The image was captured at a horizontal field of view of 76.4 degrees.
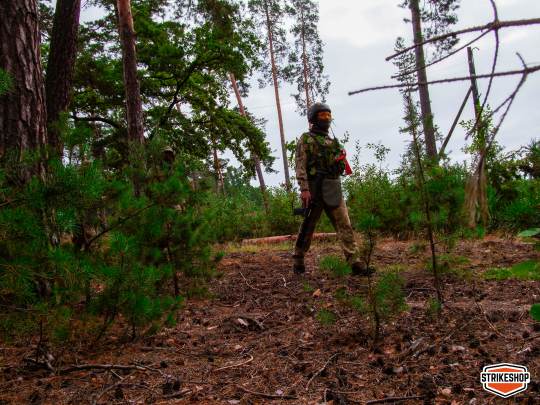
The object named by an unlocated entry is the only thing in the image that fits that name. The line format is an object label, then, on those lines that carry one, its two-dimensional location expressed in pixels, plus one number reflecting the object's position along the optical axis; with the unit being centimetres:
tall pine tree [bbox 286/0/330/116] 2144
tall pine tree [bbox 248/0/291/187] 2025
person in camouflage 444
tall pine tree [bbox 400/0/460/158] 1097
